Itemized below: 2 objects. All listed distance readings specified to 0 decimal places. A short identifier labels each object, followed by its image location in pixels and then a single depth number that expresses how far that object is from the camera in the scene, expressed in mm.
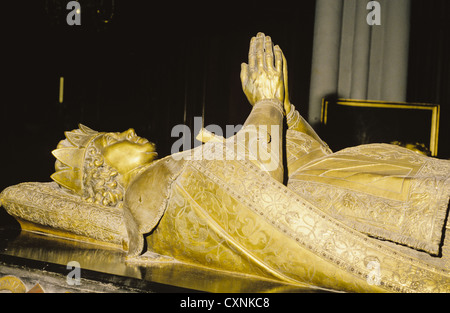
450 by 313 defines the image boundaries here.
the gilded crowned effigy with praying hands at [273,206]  1219
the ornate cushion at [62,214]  1690
